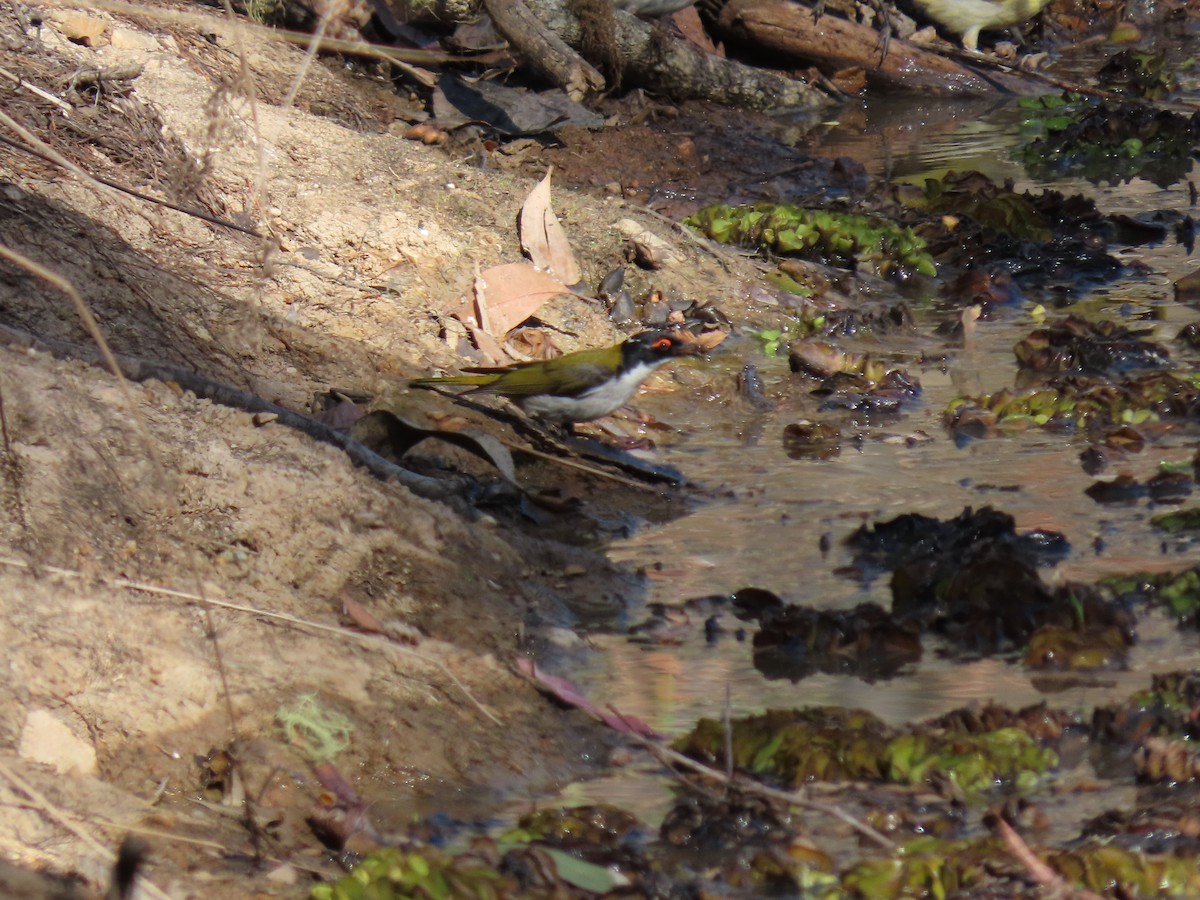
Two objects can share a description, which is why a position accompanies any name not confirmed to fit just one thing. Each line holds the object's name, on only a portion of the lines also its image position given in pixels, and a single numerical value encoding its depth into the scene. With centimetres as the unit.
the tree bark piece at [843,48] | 2419
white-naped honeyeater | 1154
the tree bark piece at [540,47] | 1991
